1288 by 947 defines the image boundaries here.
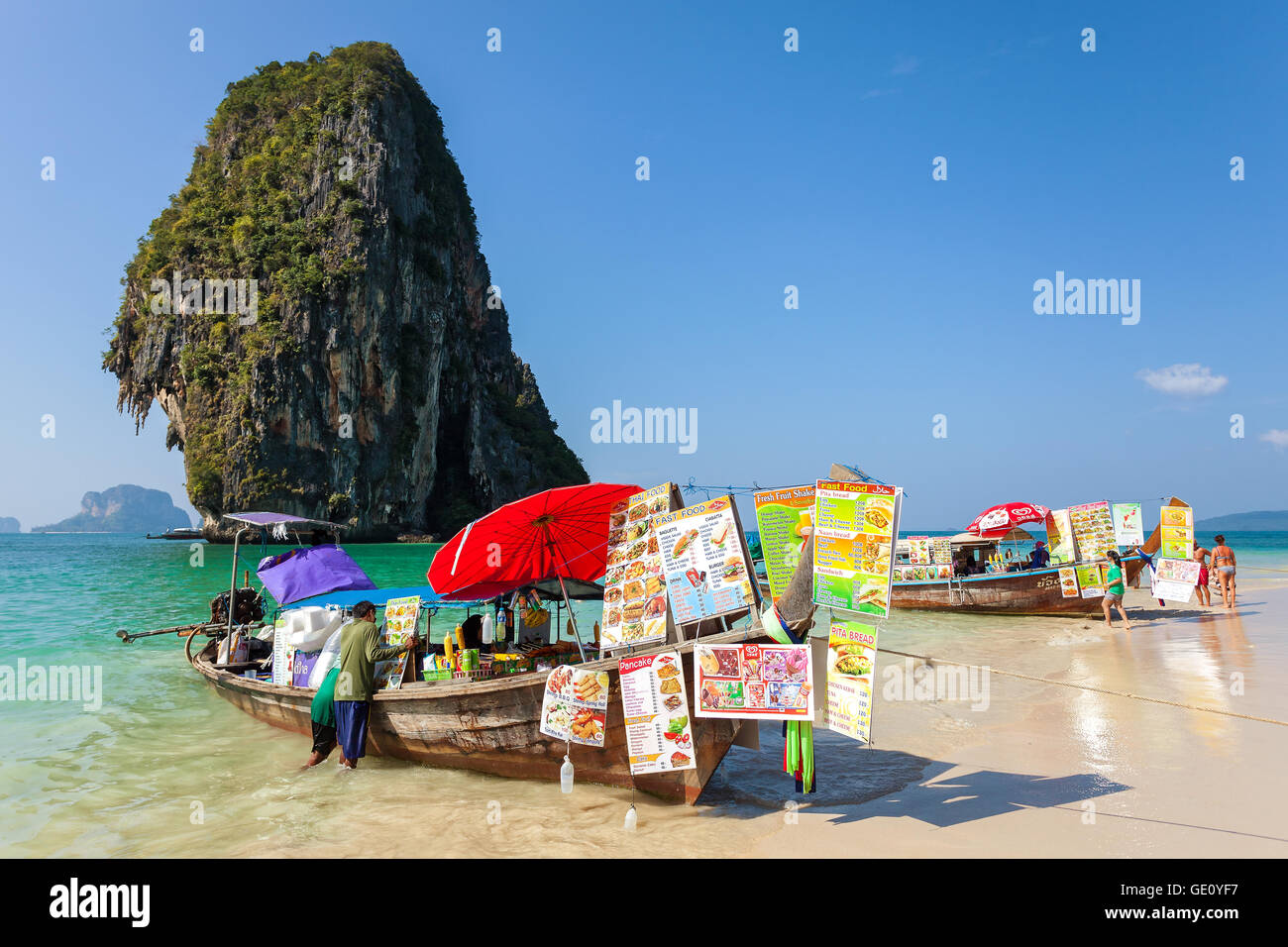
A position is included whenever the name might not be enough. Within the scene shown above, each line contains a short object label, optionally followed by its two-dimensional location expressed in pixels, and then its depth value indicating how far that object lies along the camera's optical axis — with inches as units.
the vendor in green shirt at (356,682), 290.8
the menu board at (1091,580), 642.8
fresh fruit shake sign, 224.2
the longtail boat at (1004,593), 682.8
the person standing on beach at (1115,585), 602.2
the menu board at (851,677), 192.2
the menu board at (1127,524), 674.2
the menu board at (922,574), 758.5
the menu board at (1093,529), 627.1
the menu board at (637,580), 225.3
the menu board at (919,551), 794.2
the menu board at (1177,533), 611.2
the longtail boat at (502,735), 225.0
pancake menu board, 209.9
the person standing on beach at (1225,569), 660.7
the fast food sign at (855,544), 190.5
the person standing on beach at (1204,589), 648.1
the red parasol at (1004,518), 746.2
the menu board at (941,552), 765.3
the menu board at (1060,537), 658.8
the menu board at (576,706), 226.4
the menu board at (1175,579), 593.0
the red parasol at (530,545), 267.0
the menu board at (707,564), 211.3
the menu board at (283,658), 349.7
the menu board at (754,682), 196.9
